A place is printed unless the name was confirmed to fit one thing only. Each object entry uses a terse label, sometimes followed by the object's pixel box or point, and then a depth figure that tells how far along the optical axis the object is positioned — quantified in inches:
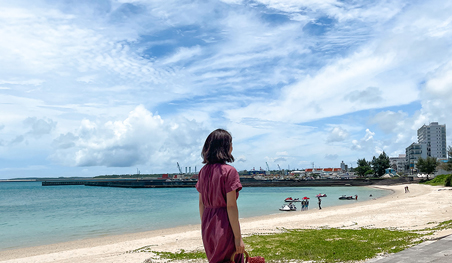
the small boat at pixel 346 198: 1986.1
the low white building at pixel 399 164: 6924.2
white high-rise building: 6150.6
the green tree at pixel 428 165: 3403.1
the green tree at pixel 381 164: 4862.2
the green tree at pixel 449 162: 2295.3
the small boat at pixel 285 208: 1434.7
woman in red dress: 126.8
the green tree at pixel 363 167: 5280.5
